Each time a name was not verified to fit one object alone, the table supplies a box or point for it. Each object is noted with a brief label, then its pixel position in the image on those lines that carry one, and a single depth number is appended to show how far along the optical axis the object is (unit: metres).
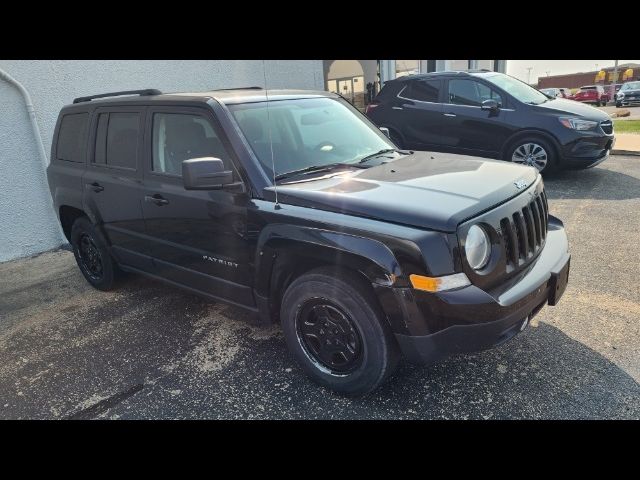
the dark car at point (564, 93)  35.77
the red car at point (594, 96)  35.50
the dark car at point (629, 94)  29.91
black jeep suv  2.43
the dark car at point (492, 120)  7.14
